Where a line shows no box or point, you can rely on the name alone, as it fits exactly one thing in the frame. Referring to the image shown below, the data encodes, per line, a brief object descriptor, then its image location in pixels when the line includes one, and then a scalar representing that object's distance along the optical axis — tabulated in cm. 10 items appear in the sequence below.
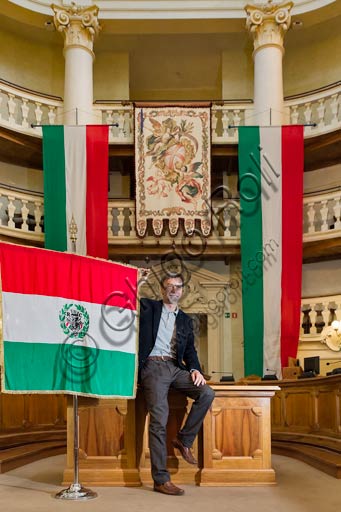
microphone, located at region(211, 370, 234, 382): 1118
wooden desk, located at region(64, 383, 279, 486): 552
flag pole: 488
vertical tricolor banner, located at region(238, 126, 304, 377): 1222
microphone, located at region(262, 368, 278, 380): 1096
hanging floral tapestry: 1312
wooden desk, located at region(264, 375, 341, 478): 787
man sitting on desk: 520
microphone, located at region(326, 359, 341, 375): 853
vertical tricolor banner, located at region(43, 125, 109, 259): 1242
